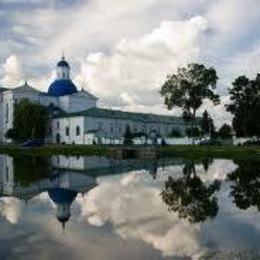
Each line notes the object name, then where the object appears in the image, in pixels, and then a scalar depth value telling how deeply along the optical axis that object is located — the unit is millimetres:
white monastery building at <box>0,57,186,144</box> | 61312
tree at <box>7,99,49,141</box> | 56650
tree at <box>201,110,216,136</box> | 64096
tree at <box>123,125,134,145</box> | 49576
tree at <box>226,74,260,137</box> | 44441
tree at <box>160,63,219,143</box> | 43938
